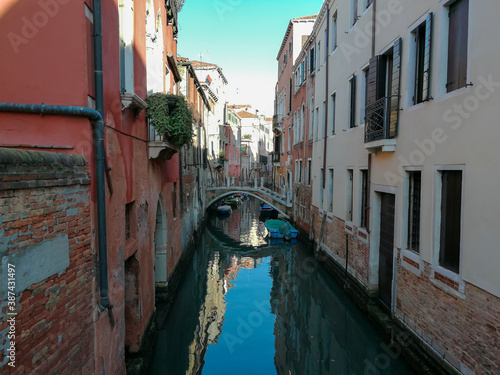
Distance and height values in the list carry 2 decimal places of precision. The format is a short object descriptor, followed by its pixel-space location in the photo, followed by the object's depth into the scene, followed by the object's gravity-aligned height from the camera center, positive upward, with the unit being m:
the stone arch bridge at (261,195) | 19.61 -1.62
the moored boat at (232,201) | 30.17 -2.88
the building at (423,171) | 4.06 -0.05
